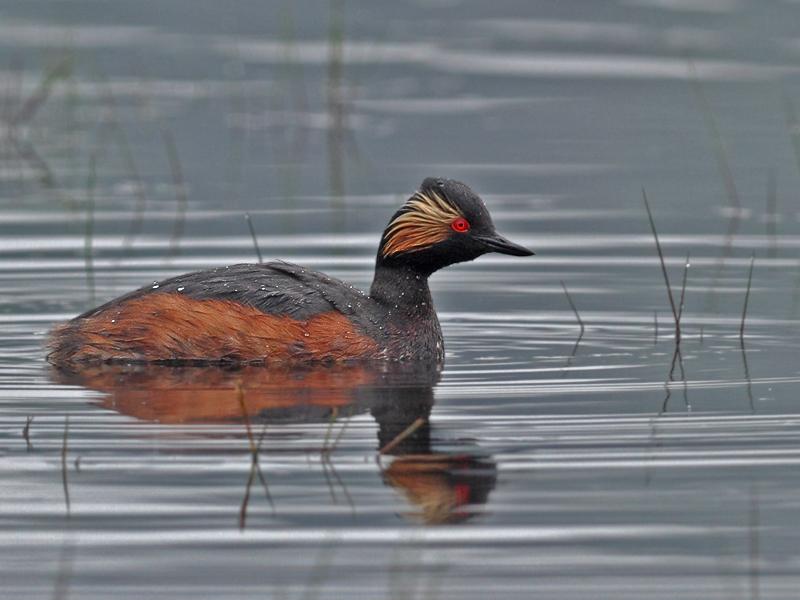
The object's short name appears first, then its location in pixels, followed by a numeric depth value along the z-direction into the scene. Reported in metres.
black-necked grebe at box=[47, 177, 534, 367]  10.24
